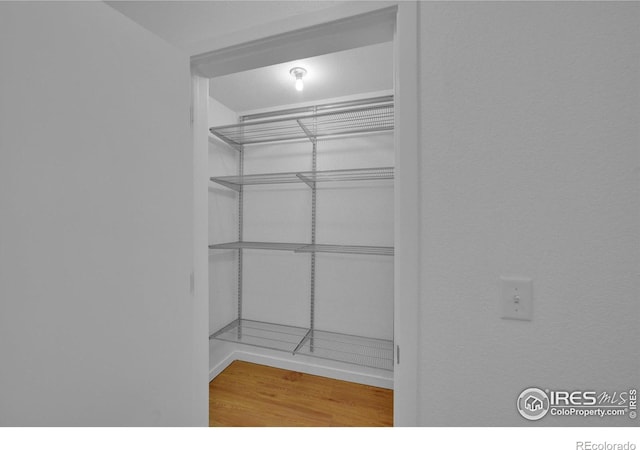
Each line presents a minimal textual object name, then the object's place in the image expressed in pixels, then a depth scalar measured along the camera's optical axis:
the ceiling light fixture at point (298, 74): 1.51
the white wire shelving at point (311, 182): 1.72
